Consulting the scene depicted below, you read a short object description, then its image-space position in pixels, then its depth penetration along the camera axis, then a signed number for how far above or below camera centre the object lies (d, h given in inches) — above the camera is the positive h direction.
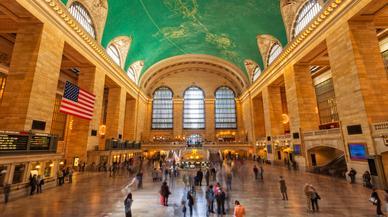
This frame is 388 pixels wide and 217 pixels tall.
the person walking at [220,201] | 231.9 -63.7
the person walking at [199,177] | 404.7 -61.6
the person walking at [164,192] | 265.9 -60.5
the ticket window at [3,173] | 292.1 -38.2
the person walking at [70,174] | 444.0 -60.5
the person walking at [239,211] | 172.8 -56.2
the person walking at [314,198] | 236.7 -61.6
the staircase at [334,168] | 523.2 -60.0
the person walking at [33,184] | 326.6 -60.8
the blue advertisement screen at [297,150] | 645.6 -10.6
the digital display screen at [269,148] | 893.8 -5.3
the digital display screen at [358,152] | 402.6 -10.9
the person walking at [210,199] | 240.9 -63.6
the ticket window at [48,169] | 382.0 -42.5
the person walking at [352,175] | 415.2 -59.6
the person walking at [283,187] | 281.3 -57.7
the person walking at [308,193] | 239.1 -56.0
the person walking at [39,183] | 338.0 -62.2
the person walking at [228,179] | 358.2 -58.3
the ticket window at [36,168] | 349.2 -38.1
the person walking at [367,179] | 370.3 -62.2
